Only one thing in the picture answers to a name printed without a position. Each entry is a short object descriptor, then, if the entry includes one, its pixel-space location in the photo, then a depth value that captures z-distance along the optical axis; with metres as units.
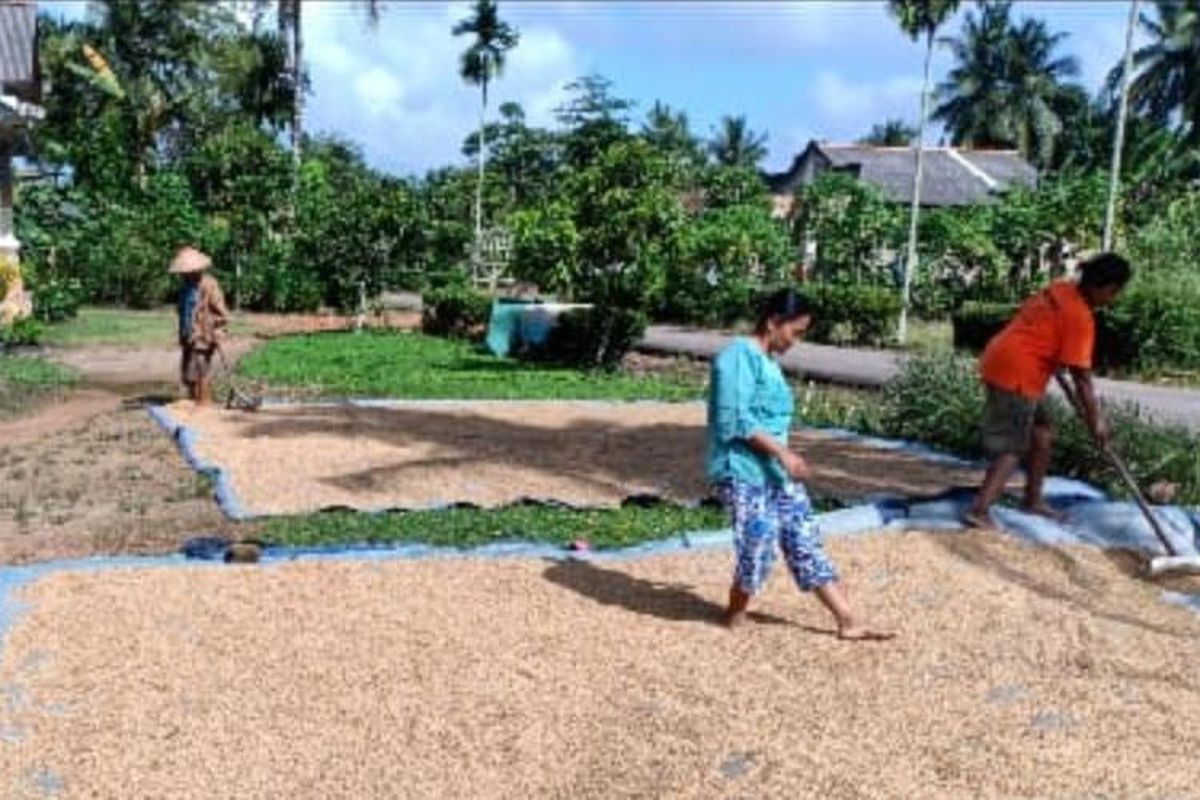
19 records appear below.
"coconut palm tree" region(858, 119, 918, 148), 68.06
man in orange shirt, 6.87
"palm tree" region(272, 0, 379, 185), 29.78
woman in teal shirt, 5.40
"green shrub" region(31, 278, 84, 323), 21.94
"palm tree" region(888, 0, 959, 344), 24.75
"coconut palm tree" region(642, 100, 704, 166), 47.78
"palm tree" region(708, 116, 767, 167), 64.94
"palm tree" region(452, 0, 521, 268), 35.44
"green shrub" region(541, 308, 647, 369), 17.55
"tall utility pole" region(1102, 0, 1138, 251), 20.94
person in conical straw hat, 12.23
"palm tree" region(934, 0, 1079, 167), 55.34
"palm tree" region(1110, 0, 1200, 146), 45.31
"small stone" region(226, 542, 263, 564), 6.71
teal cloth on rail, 18.97
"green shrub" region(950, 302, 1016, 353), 21.72
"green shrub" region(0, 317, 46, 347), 18.31
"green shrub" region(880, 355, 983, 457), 10.48
